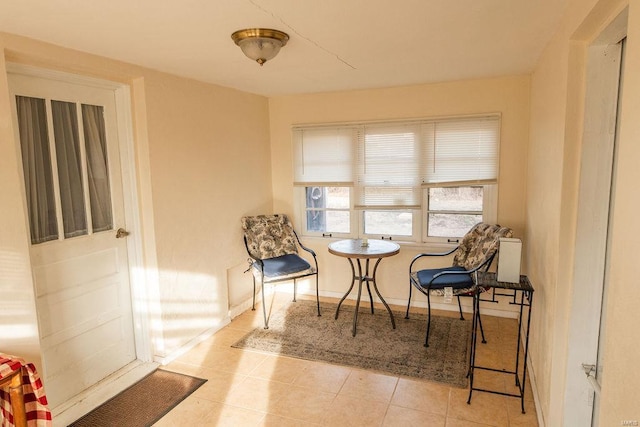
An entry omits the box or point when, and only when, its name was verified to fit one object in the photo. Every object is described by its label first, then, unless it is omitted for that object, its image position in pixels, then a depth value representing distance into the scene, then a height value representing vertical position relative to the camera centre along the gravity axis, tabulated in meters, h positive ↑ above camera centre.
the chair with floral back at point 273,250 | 3.71 -0.69
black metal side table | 2.39 -0.65
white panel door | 2.38 -0.28
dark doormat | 2.43 -1.43
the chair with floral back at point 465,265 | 3.15 -0.72
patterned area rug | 2.98 -1.36
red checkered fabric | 1.83 -1.00
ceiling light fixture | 2.12 +0.77
